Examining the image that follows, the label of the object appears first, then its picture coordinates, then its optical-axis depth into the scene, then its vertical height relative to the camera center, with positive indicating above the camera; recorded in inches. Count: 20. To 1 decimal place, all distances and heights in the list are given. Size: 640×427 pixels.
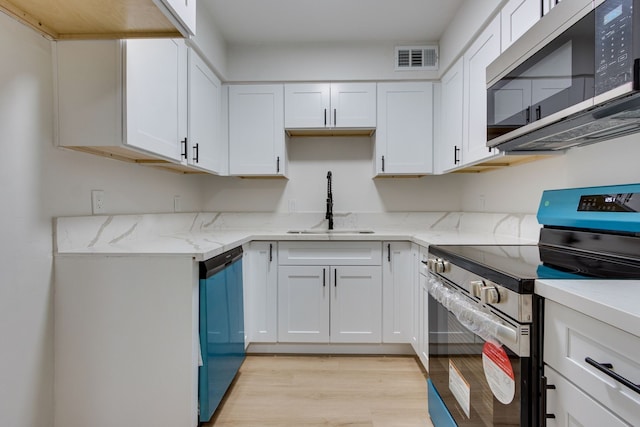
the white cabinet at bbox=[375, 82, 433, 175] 101.9 +26.0
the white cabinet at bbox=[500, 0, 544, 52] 55.8 +35.3
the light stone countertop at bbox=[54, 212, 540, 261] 58.8 -5.5
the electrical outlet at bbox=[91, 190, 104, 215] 63.0 +1.9
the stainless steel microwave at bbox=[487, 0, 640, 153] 32.8 +16.6
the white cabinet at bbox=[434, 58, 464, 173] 86.9 +25.8
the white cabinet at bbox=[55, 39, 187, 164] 52.4 +19.3
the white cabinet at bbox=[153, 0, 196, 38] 42.7 +27.3
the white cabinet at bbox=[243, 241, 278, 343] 93.6 -23.1
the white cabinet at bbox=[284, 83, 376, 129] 102.4 +33.5
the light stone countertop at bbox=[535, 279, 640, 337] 23.3 -7.2
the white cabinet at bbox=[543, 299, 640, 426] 23.7 -13.4
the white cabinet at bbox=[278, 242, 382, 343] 93.0 -24.9
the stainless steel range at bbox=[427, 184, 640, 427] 33.4 -10.8
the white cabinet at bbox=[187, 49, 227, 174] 80.7 +25.2
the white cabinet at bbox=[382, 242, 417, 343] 92.1 -23.7
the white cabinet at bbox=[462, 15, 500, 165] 69.5 +28.2
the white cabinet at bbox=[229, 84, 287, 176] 103.4 +23.3
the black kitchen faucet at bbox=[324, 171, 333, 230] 110.7 +2.2
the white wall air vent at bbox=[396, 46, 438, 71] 101.3 +47.9
